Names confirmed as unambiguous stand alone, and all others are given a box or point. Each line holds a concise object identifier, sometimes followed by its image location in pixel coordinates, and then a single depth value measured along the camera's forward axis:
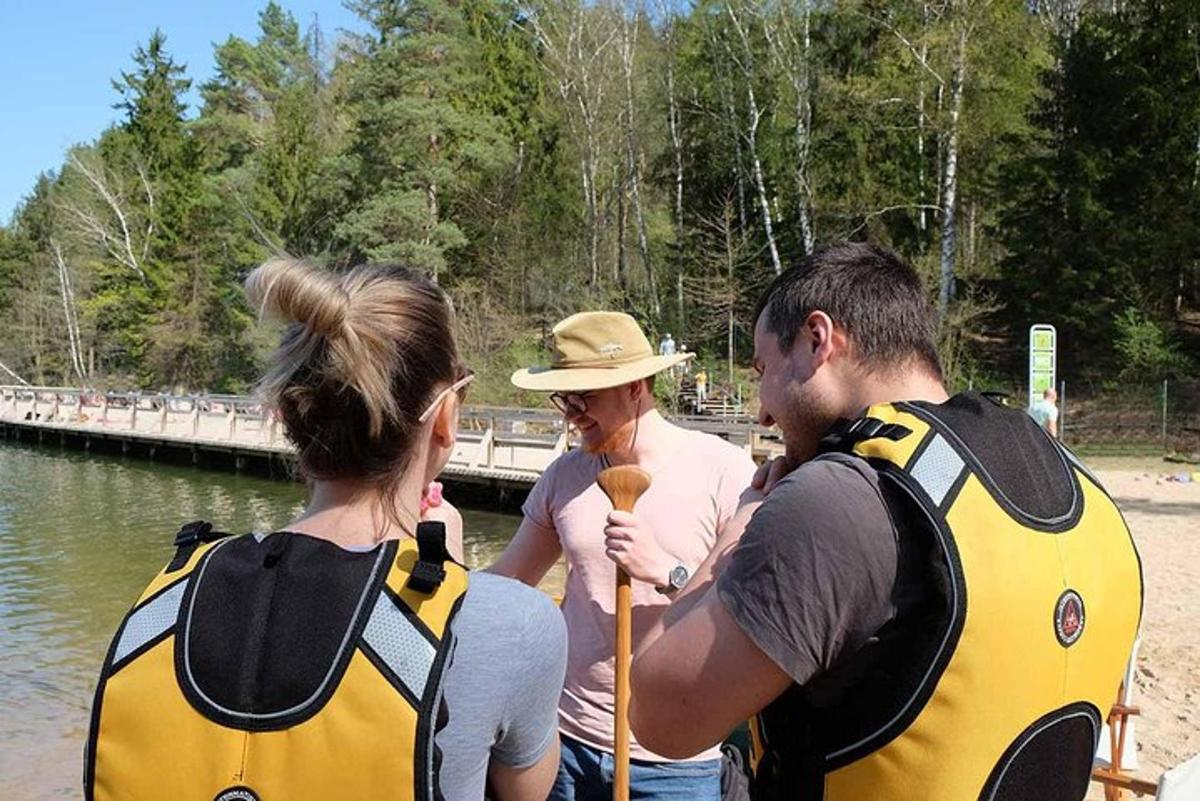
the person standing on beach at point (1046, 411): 15.26
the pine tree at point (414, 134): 31.88
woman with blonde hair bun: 1.22
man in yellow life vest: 1.32
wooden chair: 3.55
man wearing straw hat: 2.43
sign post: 16.30
